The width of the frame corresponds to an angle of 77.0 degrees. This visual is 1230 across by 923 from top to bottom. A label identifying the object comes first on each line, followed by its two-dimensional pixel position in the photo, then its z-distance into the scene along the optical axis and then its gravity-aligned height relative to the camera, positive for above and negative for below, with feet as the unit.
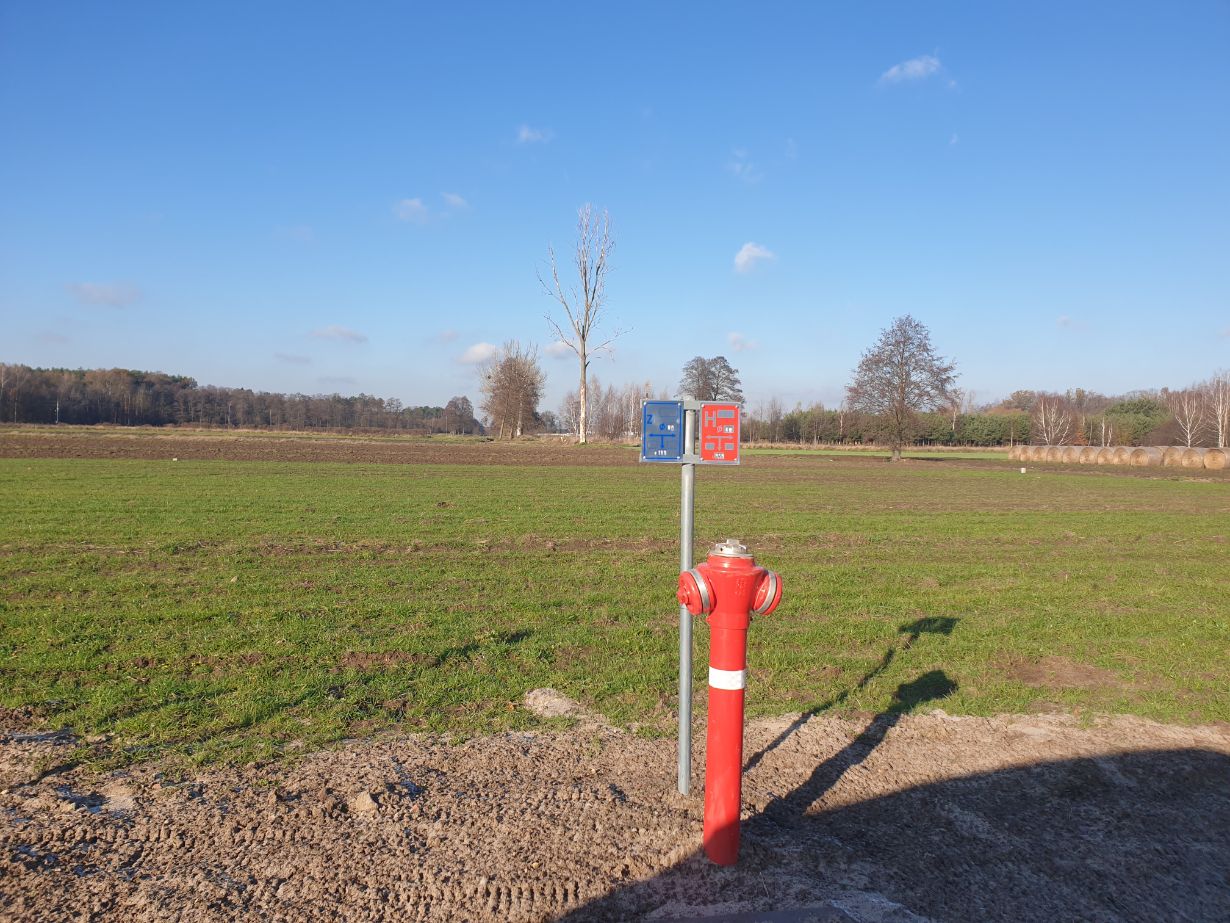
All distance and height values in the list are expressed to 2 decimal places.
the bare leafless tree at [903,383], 174.70 +14.14
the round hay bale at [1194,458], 152.66 -1.51
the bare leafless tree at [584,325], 190.29 +28.01
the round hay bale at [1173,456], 157.89 -1.22
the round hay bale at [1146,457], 163.90 -1.54
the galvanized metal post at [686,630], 12.71 -3.30
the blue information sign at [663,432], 12.47 +0.12
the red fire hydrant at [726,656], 11.44 -3.25
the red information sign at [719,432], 12.62 +0.14
